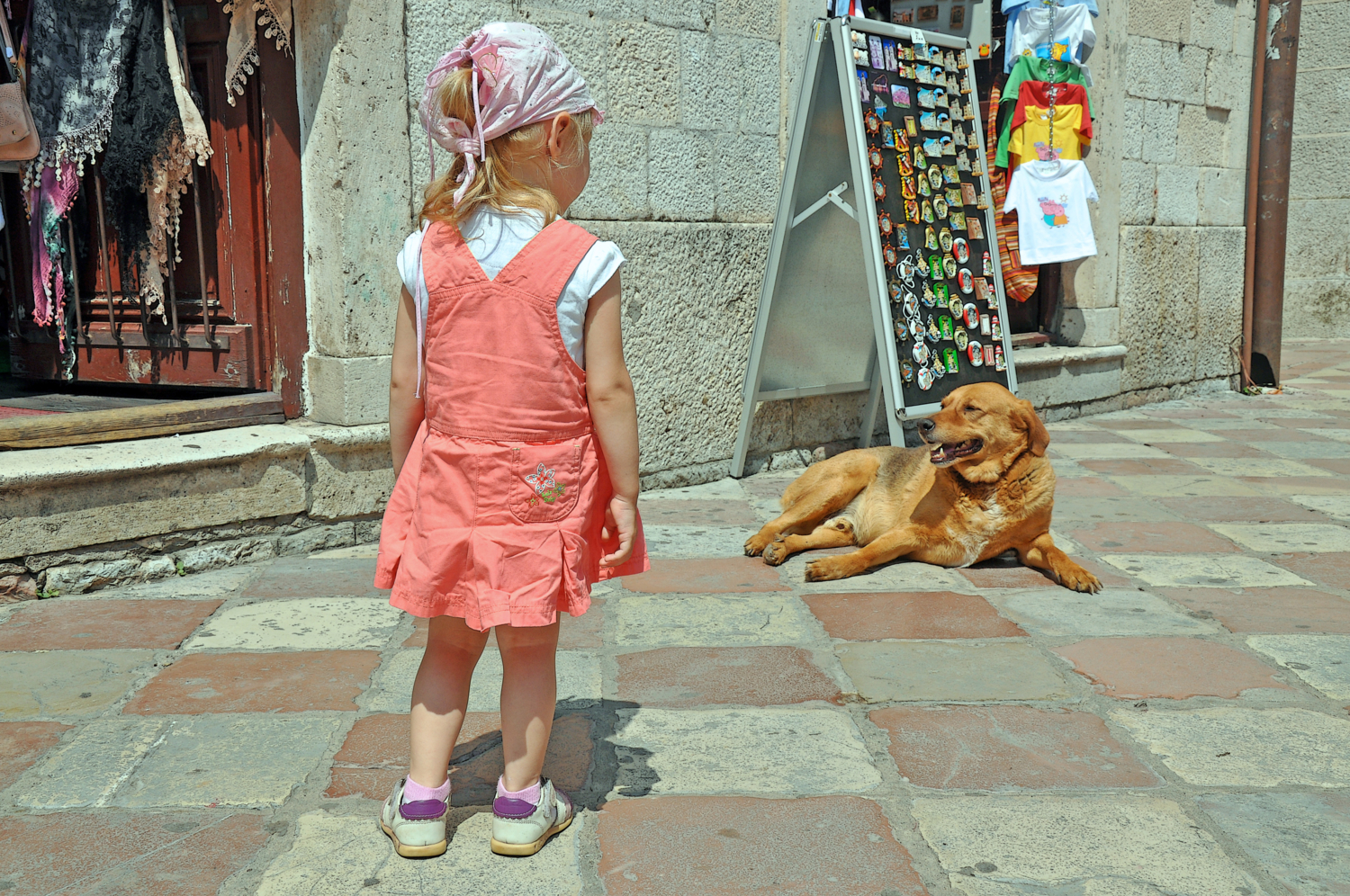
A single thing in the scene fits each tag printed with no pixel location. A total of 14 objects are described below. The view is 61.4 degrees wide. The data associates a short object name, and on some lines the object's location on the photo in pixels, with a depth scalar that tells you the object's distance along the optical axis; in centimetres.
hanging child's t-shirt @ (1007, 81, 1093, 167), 678
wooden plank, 381
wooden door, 422
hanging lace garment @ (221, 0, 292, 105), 407
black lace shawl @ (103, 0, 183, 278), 433
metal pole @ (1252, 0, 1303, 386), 812
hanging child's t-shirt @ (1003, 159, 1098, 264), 684
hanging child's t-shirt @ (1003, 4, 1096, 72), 673
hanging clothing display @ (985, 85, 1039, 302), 696
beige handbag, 387
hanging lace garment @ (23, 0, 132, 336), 433
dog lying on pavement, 386
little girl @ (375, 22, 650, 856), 197
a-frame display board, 499
